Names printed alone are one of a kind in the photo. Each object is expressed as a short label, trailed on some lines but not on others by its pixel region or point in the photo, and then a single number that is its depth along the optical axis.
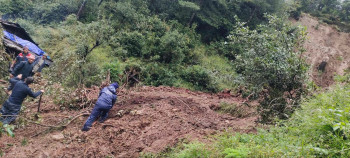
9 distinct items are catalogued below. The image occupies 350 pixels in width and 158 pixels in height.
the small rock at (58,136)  5.77
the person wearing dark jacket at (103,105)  6.17
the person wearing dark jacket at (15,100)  5.91
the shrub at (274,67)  6.12
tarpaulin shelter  11.22
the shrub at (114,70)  10.21
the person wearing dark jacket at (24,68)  7.54
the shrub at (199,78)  14.23
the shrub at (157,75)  13.03
